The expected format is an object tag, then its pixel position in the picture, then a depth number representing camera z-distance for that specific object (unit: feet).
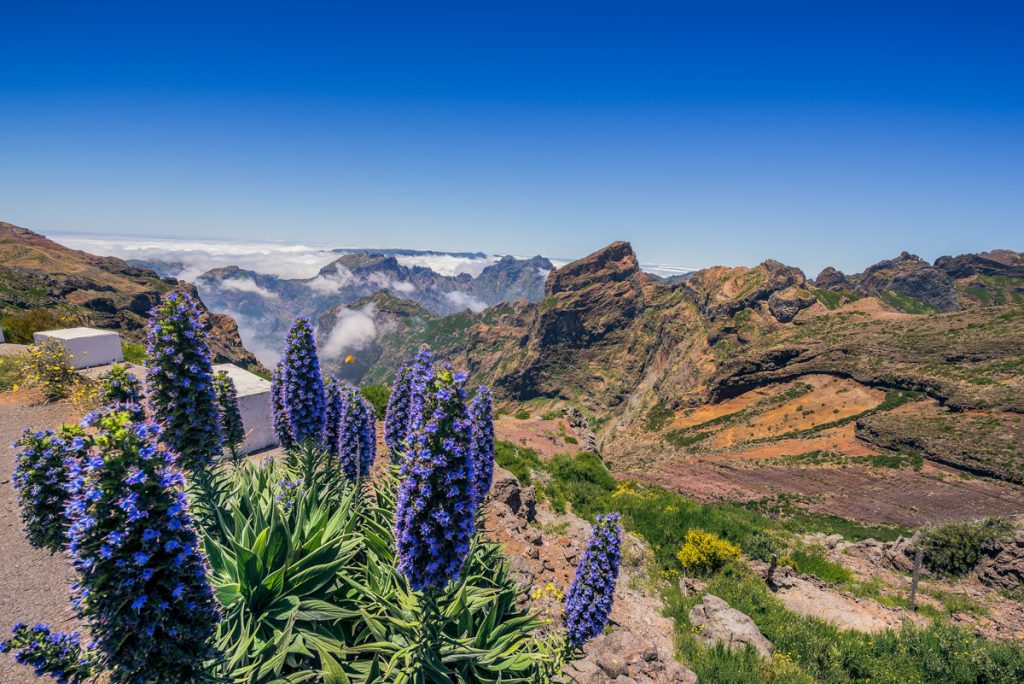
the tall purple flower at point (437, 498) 19.03
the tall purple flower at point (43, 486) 19.29
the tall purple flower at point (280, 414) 33.58
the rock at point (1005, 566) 66.44
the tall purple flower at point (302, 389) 30.66
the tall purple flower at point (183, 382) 23.68
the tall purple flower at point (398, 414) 32.12
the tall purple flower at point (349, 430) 32.89
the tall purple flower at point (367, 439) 33.40
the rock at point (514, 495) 53.06
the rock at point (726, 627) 41.83
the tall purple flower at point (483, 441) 29.14
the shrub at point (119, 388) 22.90
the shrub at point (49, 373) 69.00
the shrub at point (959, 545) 72.79
